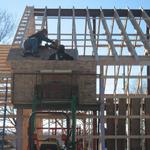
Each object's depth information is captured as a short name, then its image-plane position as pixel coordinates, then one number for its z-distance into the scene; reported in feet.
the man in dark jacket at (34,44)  36.32
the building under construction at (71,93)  33.63
